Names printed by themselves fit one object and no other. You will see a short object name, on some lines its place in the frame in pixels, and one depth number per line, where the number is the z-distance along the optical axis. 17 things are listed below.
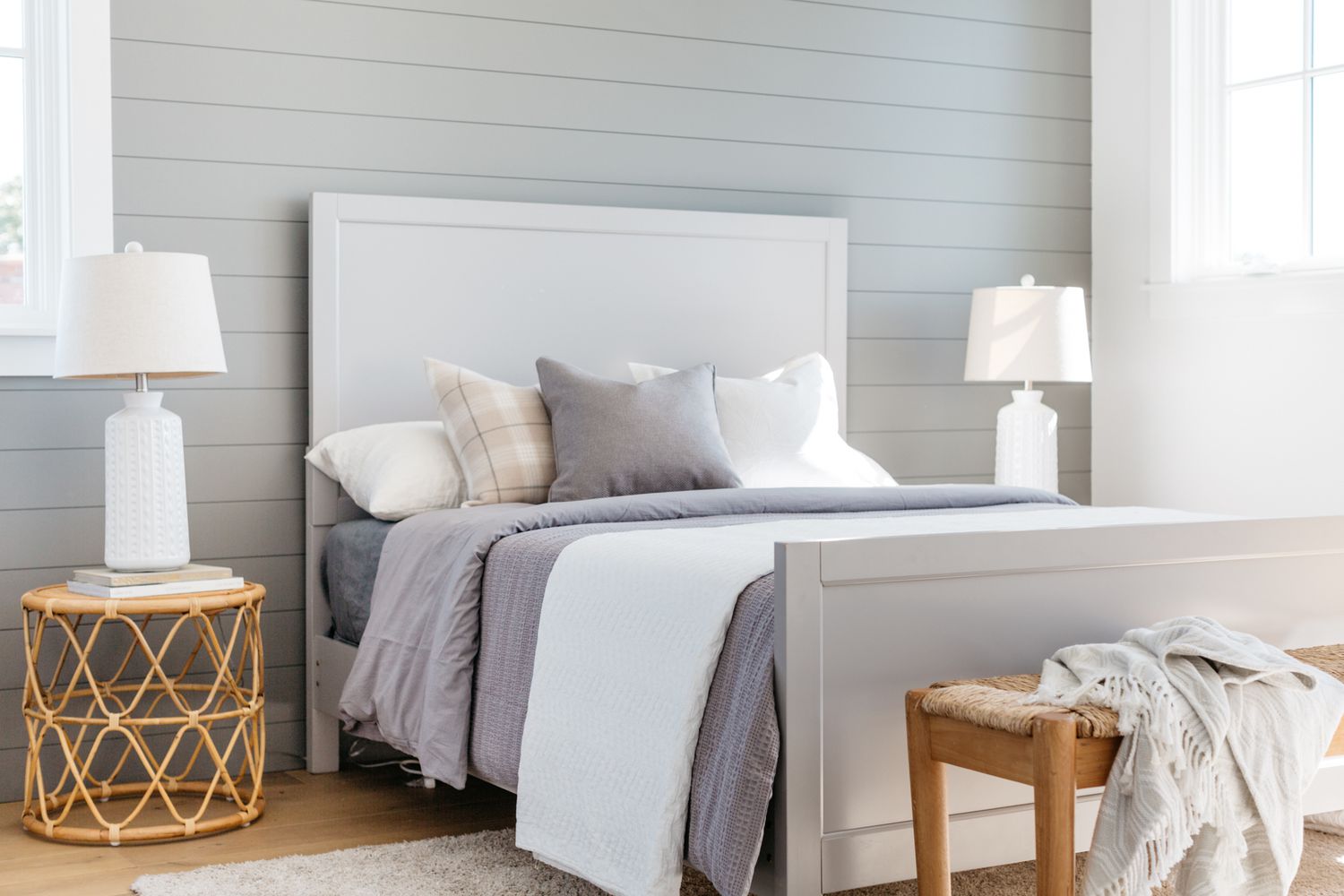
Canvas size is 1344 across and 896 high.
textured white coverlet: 2.01
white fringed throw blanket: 1.83
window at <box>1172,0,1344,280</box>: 3.92
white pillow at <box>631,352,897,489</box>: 3.43
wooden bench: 1.78
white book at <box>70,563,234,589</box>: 2.89
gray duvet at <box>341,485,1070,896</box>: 1.93
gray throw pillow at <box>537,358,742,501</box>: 3.10
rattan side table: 2.88
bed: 1.98
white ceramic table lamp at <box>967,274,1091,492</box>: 4.01
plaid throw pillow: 3.16
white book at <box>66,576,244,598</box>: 2.88
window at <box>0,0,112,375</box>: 3.29
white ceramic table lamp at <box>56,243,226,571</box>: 2.93
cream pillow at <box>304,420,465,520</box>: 3.14
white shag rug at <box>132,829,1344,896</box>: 2.53
